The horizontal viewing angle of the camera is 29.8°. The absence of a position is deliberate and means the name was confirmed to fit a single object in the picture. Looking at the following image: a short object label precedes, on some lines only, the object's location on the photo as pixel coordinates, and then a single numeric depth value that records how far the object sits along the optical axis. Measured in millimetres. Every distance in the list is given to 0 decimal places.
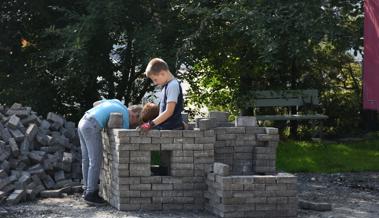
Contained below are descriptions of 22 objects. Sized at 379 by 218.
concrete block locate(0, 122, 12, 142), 9516
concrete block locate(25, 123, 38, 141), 9734
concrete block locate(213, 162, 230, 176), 7719
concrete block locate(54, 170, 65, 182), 9586
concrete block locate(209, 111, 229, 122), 9047
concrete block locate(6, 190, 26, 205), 8391
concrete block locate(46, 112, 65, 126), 10618
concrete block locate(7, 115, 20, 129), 9773
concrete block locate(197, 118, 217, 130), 8148
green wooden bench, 14852
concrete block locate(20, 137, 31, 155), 9515
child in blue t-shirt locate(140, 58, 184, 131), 7941
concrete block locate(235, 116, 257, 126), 8734
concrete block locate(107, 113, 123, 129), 8289
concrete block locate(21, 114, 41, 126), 10141
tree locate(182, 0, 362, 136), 10680
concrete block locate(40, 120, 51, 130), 10296
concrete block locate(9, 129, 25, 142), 9594
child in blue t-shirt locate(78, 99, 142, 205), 8320
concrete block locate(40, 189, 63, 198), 9000
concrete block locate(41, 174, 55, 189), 9414
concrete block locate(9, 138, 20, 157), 9320
